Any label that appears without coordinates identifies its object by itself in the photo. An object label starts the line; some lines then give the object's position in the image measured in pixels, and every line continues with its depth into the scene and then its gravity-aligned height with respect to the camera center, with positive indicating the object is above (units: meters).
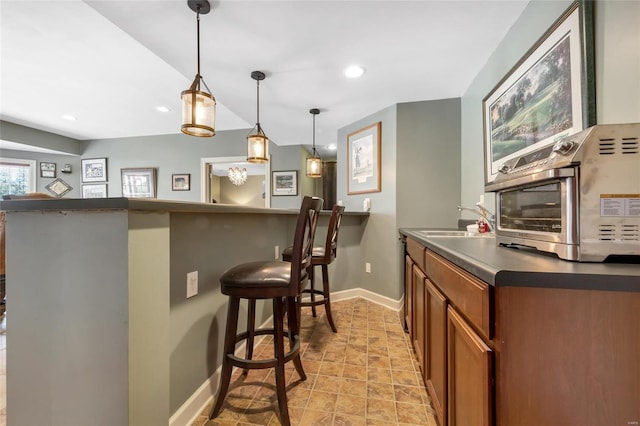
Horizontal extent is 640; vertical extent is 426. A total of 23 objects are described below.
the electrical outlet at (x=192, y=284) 1.25 -0.34
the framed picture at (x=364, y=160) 2.99 +0.67
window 4.68 +0.74
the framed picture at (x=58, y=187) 4.91 +0.54
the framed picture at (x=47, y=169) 4.88 +0.88
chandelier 6.45 +1.02
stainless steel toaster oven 0.68 +0.05
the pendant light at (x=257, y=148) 2.63 +0.68
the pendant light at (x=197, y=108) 1.69 +0.72
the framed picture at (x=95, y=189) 4.91 +0.50
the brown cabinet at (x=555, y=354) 0.56 -0.33
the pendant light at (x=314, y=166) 3.68 +0.69
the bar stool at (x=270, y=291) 1.19 -0.36
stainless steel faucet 1.73 -0.04
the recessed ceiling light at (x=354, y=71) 2.16 +1.23
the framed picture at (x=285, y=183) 4.54 +0.55
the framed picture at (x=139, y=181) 4.67 +0.61
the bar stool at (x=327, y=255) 2.03 -0.34
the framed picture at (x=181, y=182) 4.57 +0.59
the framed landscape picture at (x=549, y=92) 1.08 +0.63
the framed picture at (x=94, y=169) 4.88 +0.88
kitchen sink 1.64 -0.15
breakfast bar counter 0.80 -0.31
